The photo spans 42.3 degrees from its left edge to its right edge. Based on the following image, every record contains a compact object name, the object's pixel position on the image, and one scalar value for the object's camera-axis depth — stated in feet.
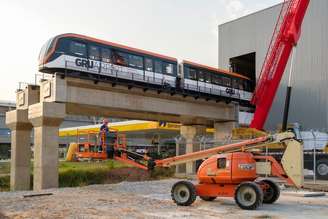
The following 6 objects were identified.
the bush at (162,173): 106.46
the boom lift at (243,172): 46.83
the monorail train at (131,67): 85.92
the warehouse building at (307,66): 122.11
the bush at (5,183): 107.88
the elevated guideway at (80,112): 87.35
